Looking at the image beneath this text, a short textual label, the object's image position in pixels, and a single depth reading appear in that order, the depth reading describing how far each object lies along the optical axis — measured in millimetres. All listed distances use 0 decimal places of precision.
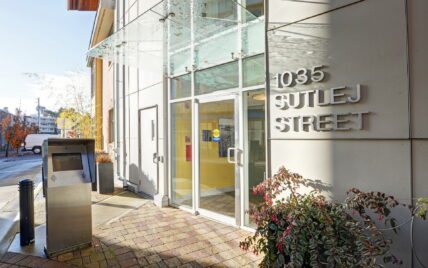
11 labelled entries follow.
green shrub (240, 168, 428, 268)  2059
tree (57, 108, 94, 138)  11898
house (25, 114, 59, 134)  73875
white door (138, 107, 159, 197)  6031
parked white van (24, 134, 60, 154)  27844
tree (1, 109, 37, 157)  27047
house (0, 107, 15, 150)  31541
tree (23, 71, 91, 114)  12555
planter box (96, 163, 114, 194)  6840
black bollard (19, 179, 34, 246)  3676
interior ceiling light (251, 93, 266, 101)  3978
